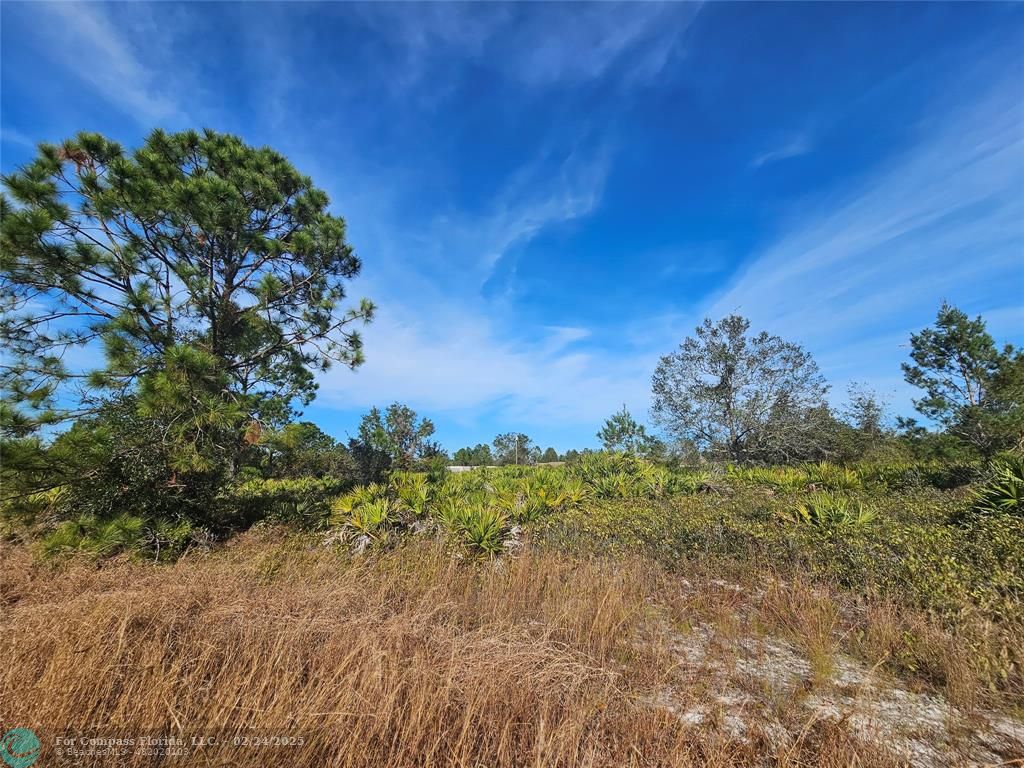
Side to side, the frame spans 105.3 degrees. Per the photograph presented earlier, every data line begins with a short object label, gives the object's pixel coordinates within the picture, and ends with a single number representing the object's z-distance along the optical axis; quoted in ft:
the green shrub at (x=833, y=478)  32.35
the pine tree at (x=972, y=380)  39.58
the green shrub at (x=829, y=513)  20.48
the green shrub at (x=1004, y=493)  18.92
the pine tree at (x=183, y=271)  18.67
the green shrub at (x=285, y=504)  27.45
